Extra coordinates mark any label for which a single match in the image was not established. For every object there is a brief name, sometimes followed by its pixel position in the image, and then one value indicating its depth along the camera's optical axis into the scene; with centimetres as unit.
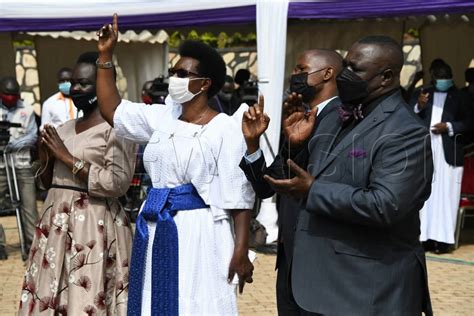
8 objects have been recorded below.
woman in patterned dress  472
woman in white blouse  410
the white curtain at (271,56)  916
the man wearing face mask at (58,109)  1038
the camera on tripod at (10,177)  898
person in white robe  955
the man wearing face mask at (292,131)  369
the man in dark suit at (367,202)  321
